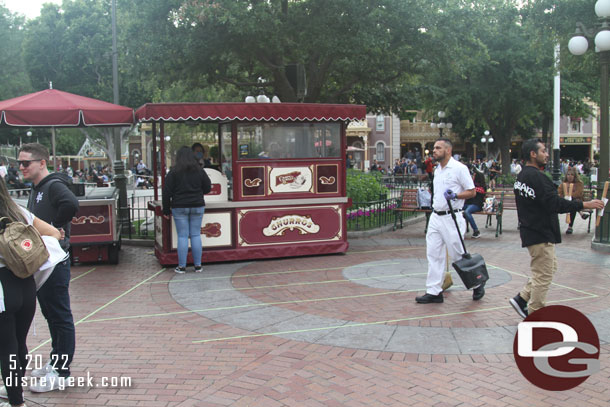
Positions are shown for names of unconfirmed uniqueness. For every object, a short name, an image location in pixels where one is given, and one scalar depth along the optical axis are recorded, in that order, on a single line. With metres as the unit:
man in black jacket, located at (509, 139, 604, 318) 5.29
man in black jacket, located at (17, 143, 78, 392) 4.20
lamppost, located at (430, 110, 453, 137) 27.74
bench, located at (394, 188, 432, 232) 12.52
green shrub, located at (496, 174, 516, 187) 23.61
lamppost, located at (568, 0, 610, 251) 9.71
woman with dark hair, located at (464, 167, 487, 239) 11.45
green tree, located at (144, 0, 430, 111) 13.87
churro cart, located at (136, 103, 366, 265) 8.91
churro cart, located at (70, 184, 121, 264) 8.97
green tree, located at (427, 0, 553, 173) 24.55
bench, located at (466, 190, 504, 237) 11.98
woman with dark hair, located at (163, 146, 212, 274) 8.06
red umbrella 8.82
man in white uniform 6.29
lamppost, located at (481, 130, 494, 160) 41.93
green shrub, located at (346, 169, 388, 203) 14.00
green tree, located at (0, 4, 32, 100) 36.62
